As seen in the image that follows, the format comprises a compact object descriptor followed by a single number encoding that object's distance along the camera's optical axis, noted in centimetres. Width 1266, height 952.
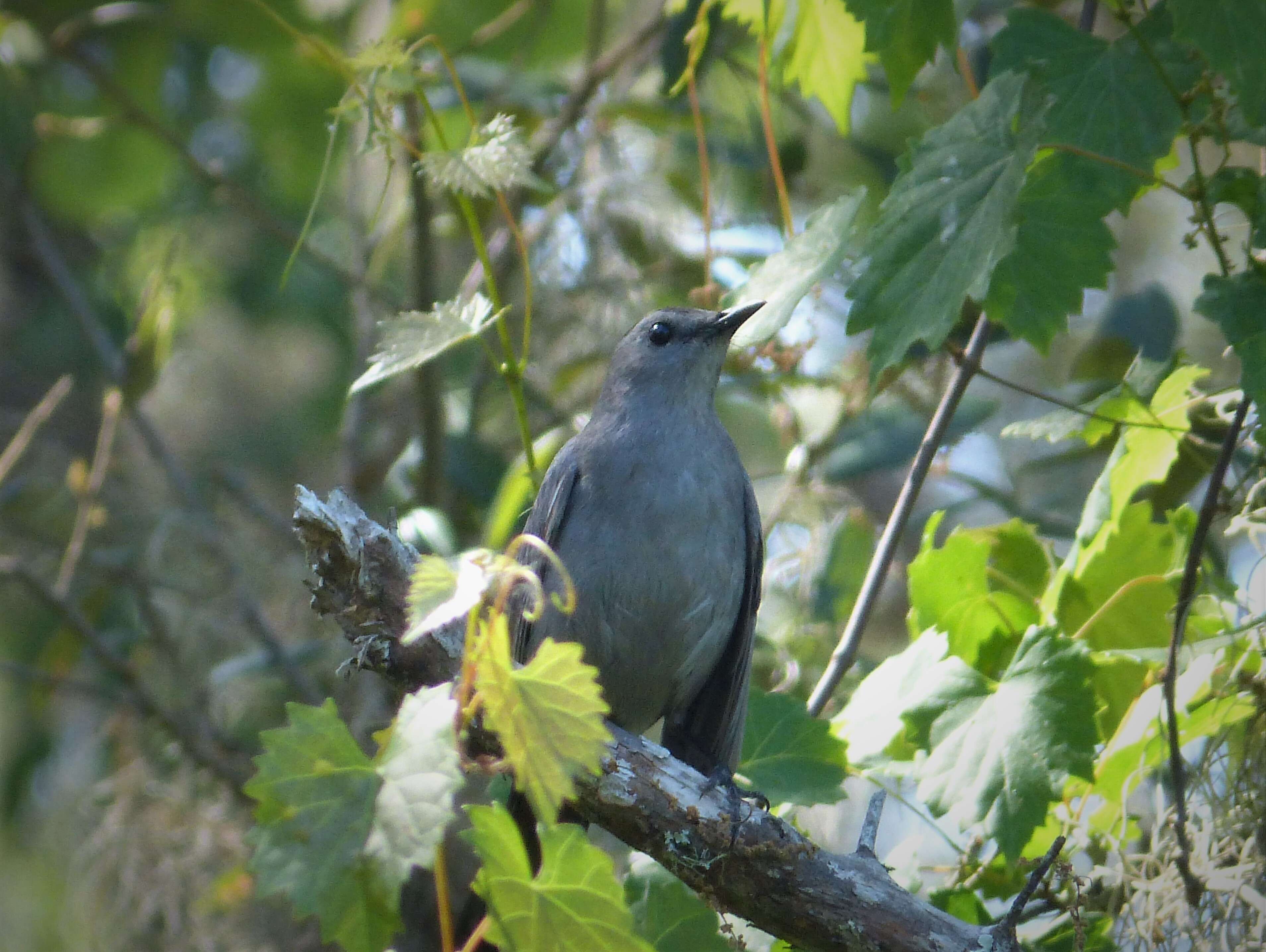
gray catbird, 653
